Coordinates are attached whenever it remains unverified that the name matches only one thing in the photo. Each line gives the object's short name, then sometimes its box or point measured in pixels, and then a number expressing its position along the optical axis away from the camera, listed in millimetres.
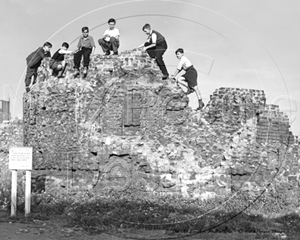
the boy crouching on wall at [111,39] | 12414
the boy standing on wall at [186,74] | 12102
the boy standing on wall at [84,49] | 12195
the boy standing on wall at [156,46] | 11938
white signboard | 10008
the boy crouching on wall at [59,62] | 12656
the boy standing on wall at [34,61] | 13719
